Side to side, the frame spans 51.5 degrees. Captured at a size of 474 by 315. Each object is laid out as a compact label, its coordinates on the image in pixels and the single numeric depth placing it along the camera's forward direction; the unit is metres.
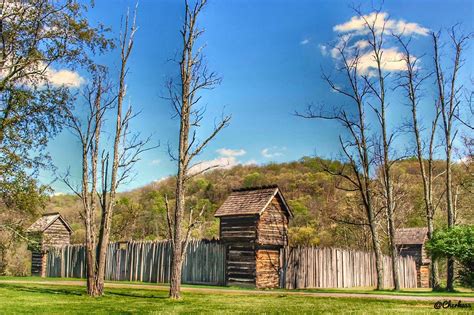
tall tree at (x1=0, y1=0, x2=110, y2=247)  16.69
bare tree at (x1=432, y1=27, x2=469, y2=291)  25.59
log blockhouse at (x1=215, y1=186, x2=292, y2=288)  27.88
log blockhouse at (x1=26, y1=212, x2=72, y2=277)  41.31
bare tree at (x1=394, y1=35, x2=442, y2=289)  26.27
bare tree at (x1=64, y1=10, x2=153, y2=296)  19.03
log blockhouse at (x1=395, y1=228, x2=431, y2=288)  45.97
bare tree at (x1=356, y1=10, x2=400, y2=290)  24.78
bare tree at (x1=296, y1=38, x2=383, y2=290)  24.94
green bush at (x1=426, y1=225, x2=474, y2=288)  16.94
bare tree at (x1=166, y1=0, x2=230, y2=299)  17.12
